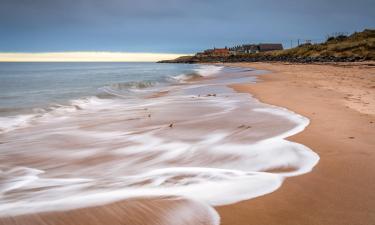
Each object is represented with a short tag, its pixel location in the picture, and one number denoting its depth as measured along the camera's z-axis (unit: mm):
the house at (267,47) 145500
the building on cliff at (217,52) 169225
